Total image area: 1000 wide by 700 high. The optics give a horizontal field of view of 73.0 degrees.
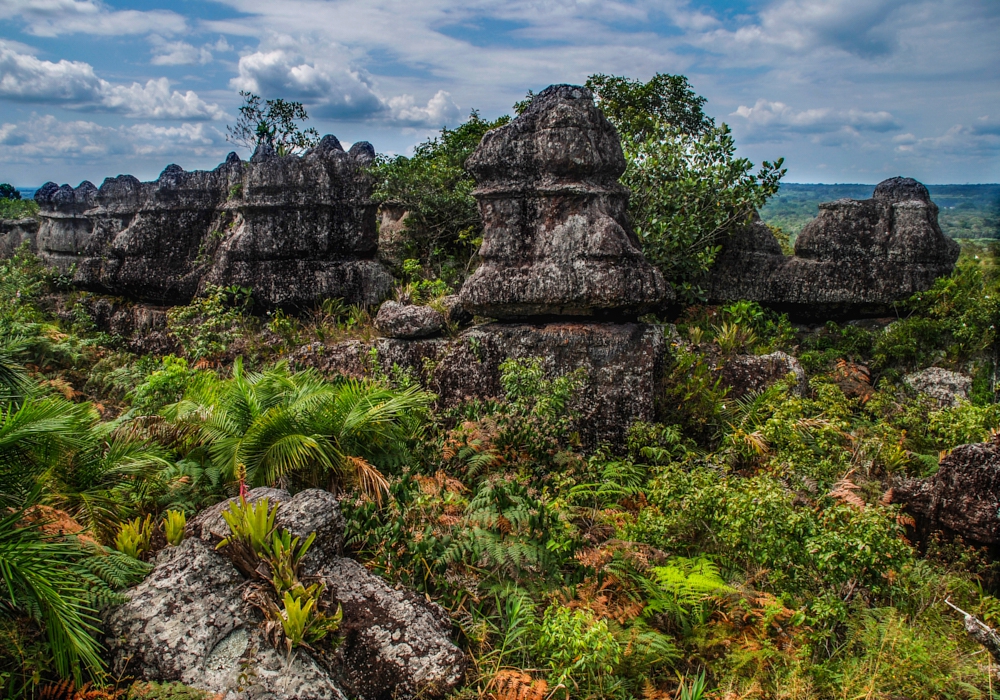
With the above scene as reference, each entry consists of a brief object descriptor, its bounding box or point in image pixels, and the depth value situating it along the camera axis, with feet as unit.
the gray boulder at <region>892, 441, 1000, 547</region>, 18.13
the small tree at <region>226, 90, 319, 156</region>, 55.98
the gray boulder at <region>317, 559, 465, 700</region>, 14.79
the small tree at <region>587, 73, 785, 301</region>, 31.48
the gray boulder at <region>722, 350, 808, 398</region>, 27.35
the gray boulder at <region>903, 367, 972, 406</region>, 26.30
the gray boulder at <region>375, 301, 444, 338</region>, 28.27
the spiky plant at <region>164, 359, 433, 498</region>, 20.63
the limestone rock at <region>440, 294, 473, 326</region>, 29.63
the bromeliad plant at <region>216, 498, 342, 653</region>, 15.33
